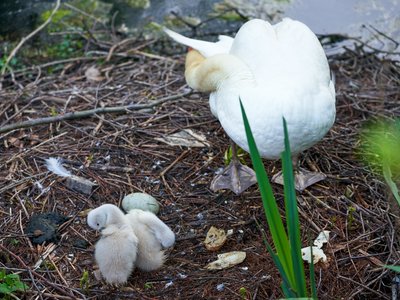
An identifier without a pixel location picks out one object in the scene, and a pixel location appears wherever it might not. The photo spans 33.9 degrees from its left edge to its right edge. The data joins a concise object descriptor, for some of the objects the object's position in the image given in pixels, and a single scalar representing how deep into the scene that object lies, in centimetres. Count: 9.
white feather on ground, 363
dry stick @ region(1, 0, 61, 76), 500
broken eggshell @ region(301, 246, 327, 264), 303
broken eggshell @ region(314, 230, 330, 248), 313
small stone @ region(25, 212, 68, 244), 319
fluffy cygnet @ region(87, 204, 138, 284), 285
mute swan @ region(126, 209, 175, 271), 298
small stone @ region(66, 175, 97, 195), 353
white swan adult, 295
